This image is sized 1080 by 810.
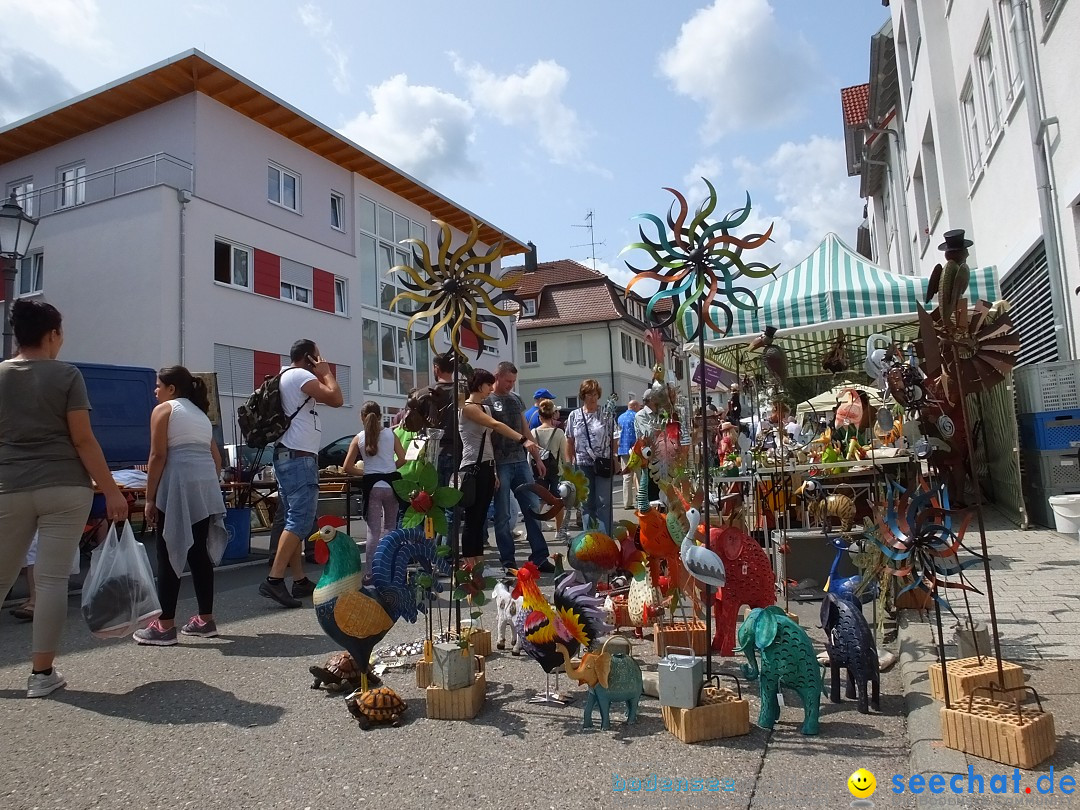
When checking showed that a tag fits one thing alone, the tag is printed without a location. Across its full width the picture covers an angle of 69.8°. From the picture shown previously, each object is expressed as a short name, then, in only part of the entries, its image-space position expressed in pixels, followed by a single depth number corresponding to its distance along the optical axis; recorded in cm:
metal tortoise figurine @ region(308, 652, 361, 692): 372
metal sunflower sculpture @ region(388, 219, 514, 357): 374
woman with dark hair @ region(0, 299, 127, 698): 372
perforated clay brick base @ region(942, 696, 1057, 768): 245
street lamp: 873
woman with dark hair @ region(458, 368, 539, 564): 551
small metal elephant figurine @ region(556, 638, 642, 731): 308
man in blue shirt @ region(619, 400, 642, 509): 840
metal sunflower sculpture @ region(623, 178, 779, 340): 331
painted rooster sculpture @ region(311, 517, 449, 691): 344
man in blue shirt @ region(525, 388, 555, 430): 959
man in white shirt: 532
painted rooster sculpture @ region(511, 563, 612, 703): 330
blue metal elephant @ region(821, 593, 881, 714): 317
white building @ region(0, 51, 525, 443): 1780
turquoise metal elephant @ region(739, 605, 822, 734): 288
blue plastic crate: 725
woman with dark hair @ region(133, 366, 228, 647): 474
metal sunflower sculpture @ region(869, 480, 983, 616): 307
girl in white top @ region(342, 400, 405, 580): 654
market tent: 833
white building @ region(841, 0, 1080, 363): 747
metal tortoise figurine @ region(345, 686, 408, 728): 322
